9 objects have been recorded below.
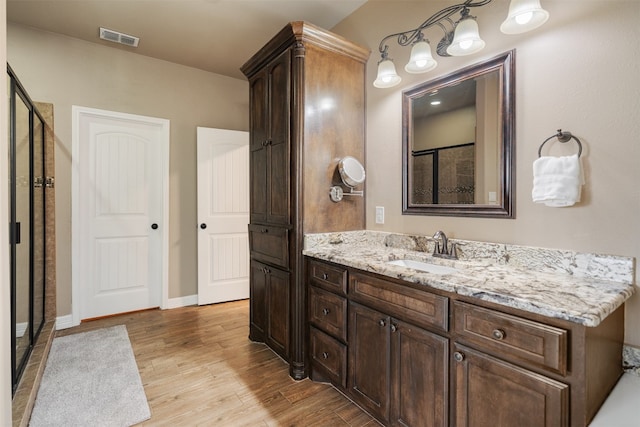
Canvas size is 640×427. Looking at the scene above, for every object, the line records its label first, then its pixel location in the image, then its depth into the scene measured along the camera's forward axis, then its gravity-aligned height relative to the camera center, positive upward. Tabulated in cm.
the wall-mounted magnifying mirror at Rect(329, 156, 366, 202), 223 +25
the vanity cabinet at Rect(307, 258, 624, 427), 97 -57
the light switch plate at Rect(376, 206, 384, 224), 236 -4
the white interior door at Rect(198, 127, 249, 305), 363 -6
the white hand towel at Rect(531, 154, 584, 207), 135 +13
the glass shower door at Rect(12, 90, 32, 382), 195 -13
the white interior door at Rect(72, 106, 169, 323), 308 -2
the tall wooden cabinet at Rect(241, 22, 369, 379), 212 +42
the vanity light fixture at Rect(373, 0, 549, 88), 137 +89
